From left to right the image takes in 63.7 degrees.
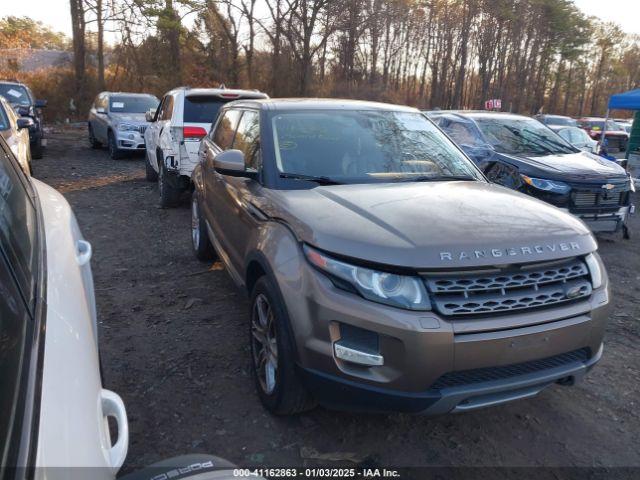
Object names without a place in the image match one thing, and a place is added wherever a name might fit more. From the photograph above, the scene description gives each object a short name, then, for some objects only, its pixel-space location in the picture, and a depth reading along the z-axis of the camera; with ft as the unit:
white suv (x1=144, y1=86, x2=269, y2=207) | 25.57
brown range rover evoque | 7.71
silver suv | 43.78
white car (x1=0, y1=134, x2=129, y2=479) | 3.25
